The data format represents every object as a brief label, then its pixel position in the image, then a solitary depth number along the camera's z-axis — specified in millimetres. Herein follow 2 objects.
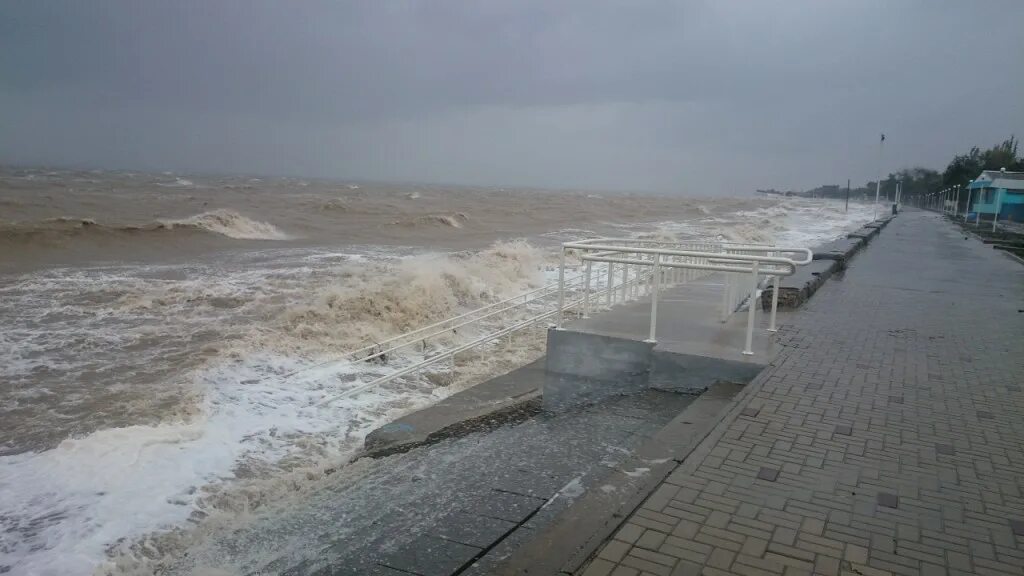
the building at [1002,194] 41062
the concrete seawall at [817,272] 10266
